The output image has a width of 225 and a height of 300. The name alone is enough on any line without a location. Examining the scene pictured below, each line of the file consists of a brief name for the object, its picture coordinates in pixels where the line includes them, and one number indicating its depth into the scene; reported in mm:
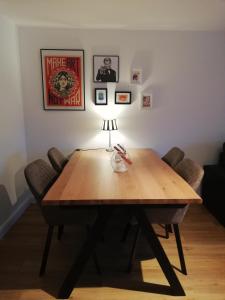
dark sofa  2586
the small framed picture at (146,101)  2926
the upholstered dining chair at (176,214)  1753
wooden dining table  1436
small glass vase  2024
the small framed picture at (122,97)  2900
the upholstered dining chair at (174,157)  2377
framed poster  2791
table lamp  2854
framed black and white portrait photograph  2812
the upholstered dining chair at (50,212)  1700
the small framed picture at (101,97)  2881
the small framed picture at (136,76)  2867
